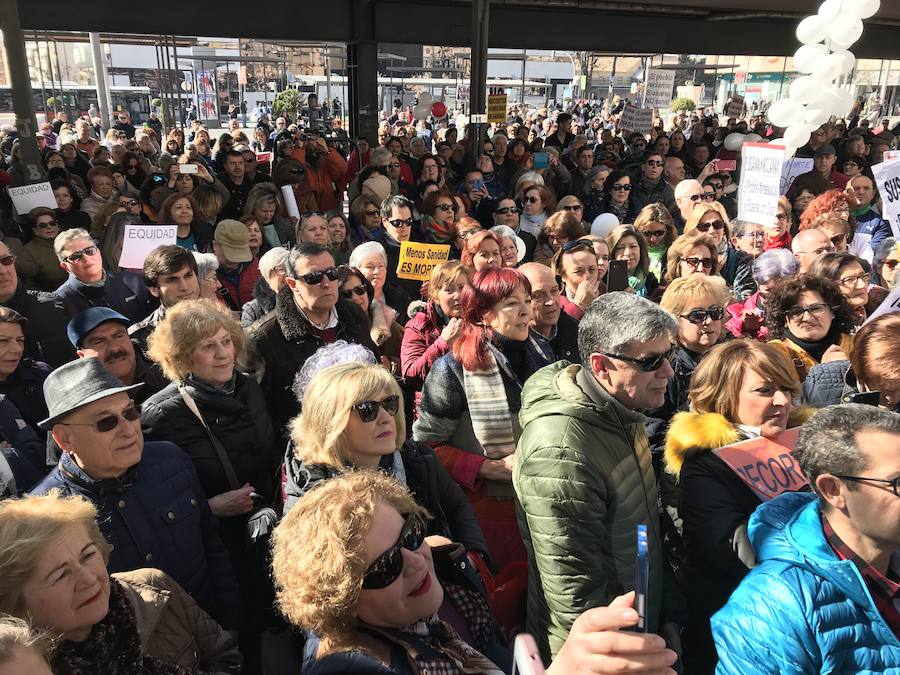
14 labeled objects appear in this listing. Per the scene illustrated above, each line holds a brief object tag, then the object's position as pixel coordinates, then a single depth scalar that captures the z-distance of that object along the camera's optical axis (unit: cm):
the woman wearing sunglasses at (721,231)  591
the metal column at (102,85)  2300
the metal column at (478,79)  985
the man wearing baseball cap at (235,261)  554
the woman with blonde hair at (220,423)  278
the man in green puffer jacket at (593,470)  215
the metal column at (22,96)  770
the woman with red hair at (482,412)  297
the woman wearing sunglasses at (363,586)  166
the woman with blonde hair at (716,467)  234
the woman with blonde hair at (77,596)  177
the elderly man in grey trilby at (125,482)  235
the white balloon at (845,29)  617
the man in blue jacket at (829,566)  174
